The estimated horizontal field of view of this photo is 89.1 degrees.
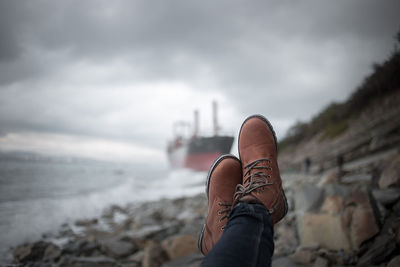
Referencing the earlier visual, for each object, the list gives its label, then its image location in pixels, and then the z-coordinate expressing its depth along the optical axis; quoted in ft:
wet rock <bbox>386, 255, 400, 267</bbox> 3.48
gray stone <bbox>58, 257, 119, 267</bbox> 6.28
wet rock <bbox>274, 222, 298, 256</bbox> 5.49
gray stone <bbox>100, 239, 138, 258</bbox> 7.30
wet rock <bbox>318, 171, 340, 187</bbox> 10.48
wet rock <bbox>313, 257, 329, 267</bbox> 4.30
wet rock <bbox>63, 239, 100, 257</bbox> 7.57
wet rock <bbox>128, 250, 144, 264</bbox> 6.64
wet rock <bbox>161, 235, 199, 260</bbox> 6.38
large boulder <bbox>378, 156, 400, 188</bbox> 6.25
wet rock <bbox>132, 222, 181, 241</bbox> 9.37
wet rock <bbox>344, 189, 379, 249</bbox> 4.69
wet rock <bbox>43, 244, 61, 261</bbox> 7.01
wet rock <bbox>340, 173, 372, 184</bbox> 8.34
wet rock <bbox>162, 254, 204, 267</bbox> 5.71
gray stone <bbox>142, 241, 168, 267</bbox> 6.04
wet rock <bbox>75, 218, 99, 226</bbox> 13.38
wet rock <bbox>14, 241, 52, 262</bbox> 7.05
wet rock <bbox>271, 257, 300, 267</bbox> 4.56
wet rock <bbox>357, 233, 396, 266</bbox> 3.96
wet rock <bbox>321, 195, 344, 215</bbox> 5.58
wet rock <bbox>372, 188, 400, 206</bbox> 5.37
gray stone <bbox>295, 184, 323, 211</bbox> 6.48
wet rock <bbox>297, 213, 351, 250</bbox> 5.03
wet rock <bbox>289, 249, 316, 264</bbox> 4.62
